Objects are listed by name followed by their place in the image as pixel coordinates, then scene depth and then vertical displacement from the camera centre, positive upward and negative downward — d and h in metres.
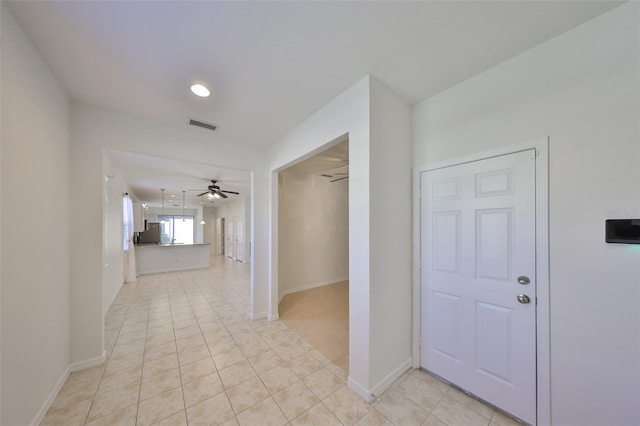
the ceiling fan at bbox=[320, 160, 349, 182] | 4.49 +0.89
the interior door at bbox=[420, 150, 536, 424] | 1.61 -0.56
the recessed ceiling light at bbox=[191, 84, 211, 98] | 2.00 +1.15
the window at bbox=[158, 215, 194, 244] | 12.47 -0.88
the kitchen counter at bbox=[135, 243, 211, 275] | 6.56 -1.41
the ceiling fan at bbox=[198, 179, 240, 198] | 5.47 +0.57
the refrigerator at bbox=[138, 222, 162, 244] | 7.79 -0.79
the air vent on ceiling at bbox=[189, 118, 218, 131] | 2.69 +1.11
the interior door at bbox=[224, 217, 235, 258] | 10.02 -1.13
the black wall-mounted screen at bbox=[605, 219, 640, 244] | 1.22 -0.11
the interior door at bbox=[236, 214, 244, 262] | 8.73 -1.03
